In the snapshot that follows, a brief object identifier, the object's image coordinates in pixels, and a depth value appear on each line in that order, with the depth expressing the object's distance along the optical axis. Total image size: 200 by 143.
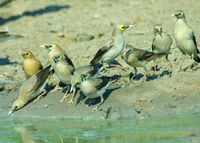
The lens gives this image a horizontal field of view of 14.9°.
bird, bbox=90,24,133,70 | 12.91
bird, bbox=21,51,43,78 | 13.64
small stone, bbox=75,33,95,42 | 15.77
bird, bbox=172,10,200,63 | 12.96
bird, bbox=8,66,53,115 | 12.79
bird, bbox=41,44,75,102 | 12.49
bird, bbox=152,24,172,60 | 13.02
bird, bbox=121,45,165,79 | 12.60
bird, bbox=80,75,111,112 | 11.84
